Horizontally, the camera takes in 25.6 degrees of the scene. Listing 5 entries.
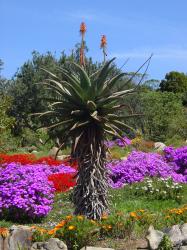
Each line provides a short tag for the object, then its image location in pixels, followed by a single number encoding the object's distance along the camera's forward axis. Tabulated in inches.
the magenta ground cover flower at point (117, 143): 725.6
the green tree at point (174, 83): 1720.6
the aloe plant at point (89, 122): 240.5
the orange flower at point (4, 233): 220.6
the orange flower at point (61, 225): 221.4
